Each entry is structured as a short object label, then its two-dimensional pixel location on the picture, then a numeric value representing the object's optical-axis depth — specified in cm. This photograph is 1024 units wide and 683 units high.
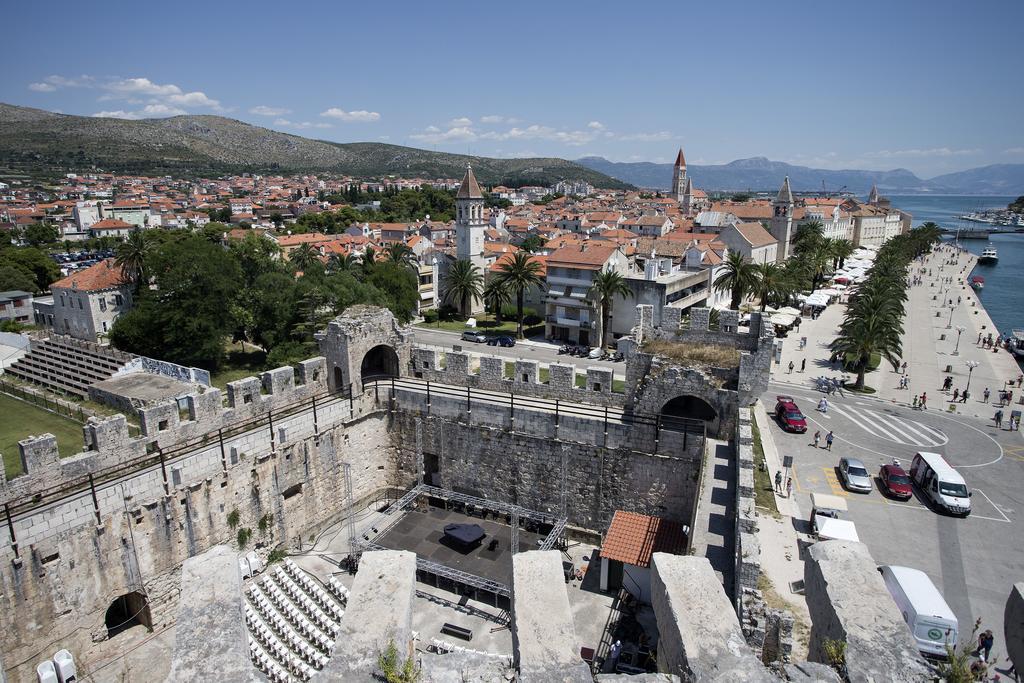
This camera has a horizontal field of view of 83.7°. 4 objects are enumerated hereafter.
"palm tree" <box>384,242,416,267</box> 5484
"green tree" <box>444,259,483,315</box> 5262
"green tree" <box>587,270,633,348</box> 4222
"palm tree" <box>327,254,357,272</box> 4880
